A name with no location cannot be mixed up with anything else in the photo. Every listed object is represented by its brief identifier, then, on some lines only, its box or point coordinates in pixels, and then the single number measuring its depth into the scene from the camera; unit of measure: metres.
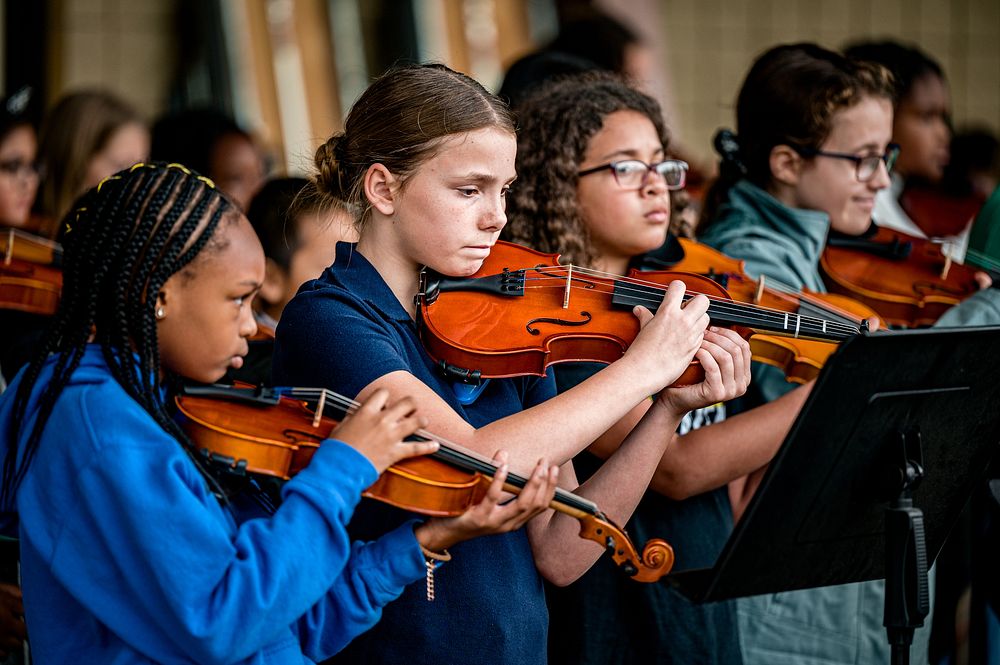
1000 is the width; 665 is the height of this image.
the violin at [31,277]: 5.38
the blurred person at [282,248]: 4.87
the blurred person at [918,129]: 7.77
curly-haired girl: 4.34
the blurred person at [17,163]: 6.28
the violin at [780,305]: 4.20
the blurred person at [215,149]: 8.11
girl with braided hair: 2.77
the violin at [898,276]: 5.11
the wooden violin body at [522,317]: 3.50
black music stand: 3.10
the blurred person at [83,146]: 7.23
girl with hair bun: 3.30
